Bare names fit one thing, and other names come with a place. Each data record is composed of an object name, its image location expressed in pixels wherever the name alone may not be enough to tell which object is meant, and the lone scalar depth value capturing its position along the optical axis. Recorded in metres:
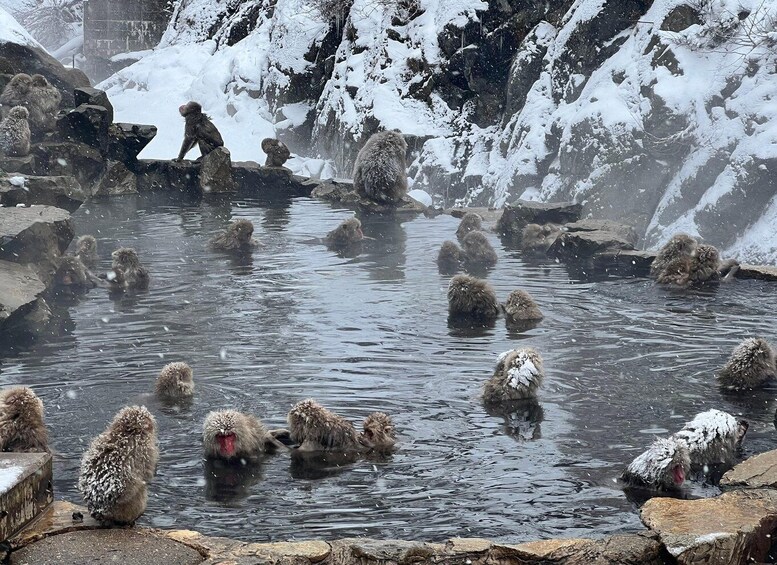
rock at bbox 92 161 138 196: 19.67
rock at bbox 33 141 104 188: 18.38
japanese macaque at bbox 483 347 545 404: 7.40
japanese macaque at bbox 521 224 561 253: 14.09
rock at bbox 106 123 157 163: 19.94
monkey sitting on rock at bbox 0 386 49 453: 5.96
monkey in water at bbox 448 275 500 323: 10.05
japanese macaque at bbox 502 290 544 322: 9.91
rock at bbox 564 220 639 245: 14.48
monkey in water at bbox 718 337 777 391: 7.59
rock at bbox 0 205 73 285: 11.09
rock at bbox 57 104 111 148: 19.20
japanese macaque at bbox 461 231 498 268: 13.05
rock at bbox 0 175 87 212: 13.71
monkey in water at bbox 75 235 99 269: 12.77
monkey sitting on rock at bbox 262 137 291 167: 20.66
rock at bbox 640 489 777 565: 4.84
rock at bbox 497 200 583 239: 15.52
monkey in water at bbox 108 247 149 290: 11.48
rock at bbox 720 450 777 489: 5.64
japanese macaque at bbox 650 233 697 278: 11.69
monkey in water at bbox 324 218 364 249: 14.32
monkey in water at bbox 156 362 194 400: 7.46
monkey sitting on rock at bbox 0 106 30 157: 16.86
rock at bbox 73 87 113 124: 19.97
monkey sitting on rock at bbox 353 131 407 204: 17.59
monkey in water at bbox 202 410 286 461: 6.18
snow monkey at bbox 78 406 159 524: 5.01
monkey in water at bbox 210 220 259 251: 13.75
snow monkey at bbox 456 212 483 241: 14.98
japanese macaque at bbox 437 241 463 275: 12.90
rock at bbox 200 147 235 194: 20.19
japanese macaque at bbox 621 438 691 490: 5.78
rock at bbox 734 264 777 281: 11.56
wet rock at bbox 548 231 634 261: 13.16
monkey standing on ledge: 20.05
